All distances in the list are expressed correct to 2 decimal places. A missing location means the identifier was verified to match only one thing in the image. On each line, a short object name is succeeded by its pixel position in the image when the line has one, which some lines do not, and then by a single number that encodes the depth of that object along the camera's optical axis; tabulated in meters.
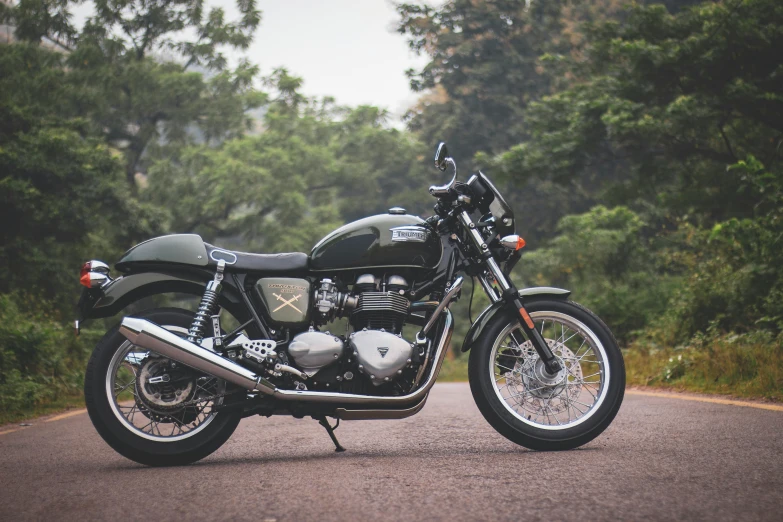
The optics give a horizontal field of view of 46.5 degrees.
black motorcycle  5.13
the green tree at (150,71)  33.22
